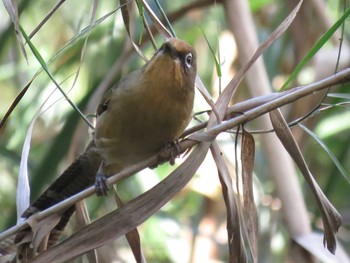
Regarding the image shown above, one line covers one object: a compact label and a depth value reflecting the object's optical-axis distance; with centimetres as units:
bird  411
